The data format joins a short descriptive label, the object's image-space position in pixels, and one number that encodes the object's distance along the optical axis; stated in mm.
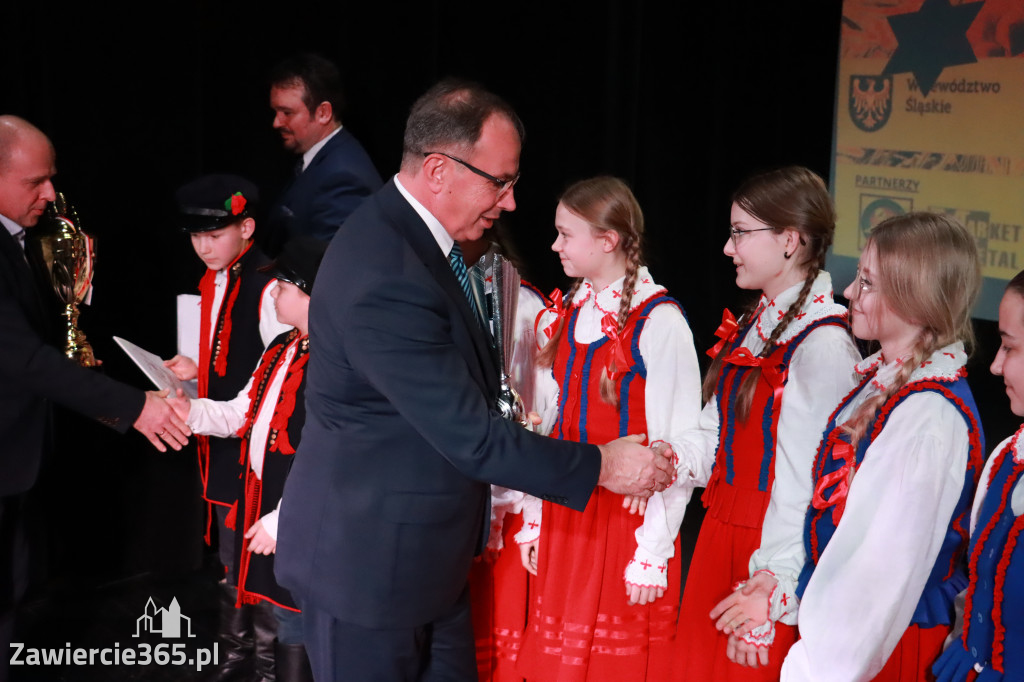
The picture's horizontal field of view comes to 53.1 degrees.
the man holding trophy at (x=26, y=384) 3041
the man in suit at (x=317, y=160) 3953
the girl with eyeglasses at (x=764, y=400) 2162
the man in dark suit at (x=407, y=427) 1897
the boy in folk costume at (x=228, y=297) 3406
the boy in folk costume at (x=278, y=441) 2711
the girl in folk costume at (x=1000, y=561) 1575
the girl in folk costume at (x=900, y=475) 1639
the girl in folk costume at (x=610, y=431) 2547
